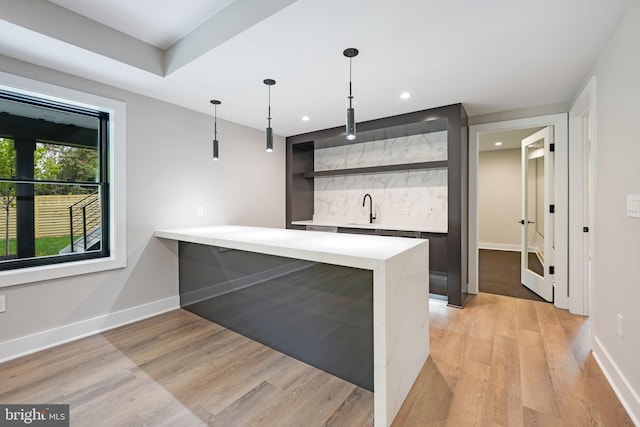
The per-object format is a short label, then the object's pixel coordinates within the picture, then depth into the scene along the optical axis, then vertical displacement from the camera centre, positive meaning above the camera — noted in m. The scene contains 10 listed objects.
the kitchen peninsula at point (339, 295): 1.57 -0.58
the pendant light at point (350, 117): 2.10 +0.67
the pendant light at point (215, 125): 3.08 +1.09
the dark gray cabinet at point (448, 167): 3.27 +0.56
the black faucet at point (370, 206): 4.50 +0.08
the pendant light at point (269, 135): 2.64 +0.68
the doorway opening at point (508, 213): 3.81 -0.05
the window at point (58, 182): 2.37 +0.26
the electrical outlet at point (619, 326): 1.87 -0.73
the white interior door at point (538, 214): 3.48 -0.03
